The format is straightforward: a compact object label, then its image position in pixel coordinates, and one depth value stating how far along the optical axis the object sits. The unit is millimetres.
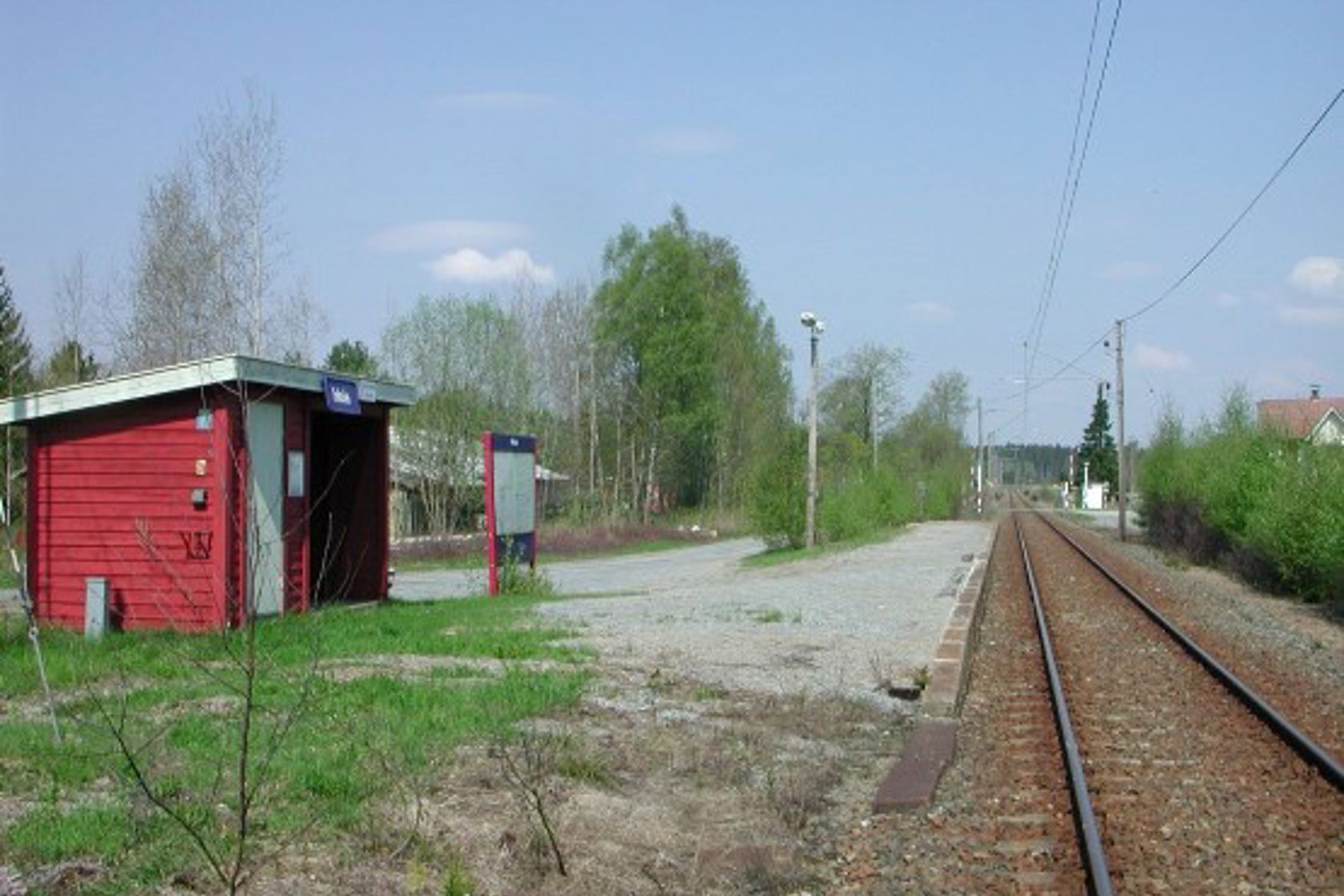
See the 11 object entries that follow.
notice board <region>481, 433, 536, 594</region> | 21781
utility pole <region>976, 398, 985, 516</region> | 90750
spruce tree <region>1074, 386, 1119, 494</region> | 126125
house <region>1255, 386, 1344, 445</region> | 29125
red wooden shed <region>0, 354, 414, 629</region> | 15648
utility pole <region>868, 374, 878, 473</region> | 69125
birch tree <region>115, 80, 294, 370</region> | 36125
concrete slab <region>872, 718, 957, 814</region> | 8203
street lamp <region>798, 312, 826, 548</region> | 35844
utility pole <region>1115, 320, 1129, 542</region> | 52781
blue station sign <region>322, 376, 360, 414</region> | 17484
